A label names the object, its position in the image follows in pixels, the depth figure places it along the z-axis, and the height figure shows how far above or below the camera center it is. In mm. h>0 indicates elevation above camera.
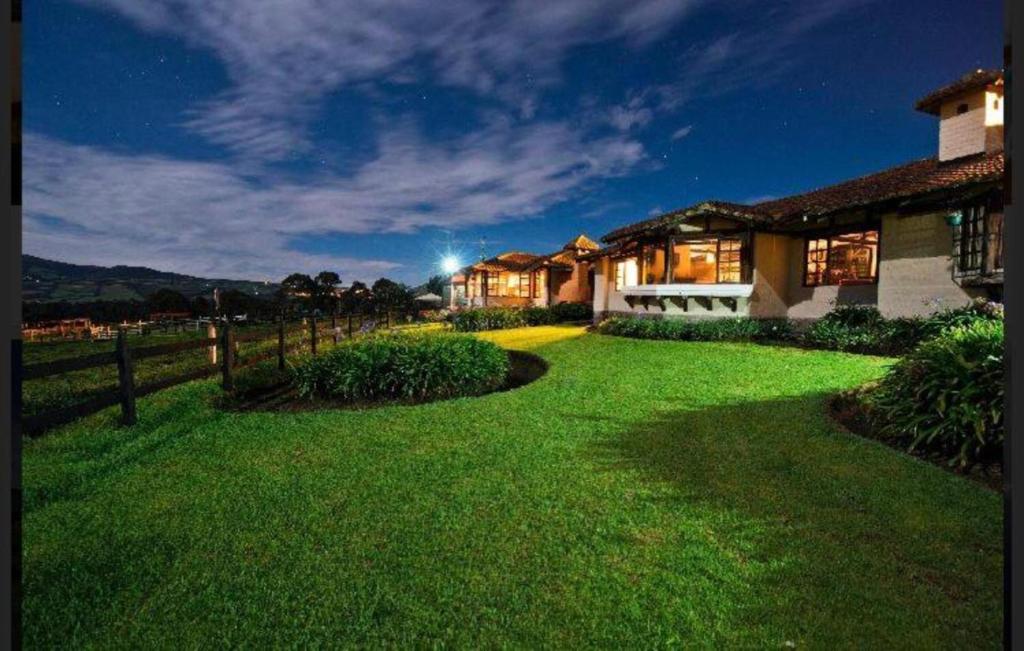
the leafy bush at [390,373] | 8281 -1320
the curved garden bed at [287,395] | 8055 -1826
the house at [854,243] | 11227 +1757
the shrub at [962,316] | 9761 -398
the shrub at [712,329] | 15156 -1033
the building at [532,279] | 34094 +1522
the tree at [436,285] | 60288 +1863
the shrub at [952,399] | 4477 -1070
